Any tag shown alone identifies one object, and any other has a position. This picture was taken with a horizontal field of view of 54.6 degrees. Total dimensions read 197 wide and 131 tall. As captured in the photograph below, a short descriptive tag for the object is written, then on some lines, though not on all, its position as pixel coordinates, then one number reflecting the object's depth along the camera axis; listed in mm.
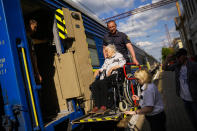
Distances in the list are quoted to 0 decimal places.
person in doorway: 3561
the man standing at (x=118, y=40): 5004
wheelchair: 3996
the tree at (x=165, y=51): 73638
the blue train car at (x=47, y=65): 2789
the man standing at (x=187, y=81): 3135
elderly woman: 3866
